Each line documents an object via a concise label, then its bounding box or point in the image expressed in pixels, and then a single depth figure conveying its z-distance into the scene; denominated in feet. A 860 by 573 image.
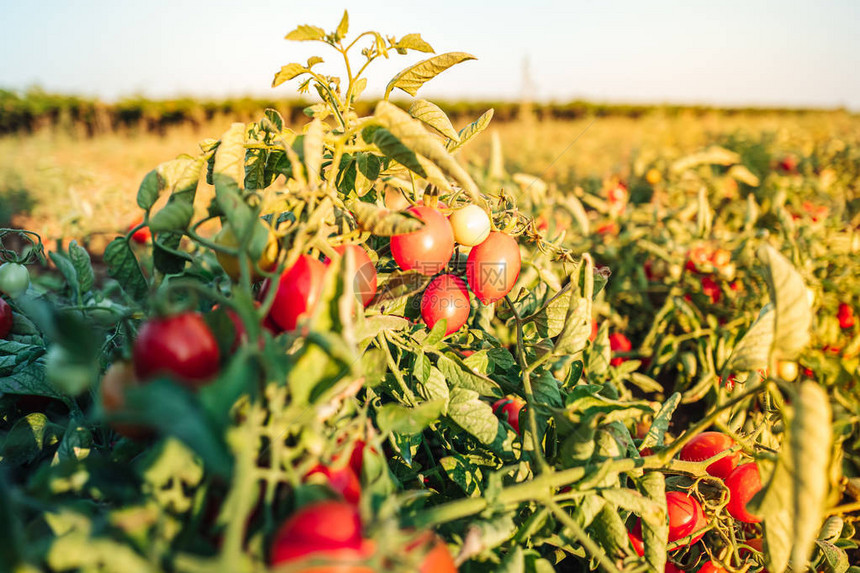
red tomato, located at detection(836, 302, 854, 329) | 4.77
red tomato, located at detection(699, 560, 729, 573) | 1.99
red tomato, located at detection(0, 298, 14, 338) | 2.26
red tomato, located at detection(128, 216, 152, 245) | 4.50
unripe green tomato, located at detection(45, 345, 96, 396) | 1.00
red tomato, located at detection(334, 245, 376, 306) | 1.67
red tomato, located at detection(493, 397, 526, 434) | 2.24
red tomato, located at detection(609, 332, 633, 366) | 3.92
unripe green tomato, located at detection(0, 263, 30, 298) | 2.21
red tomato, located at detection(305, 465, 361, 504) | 1.22
